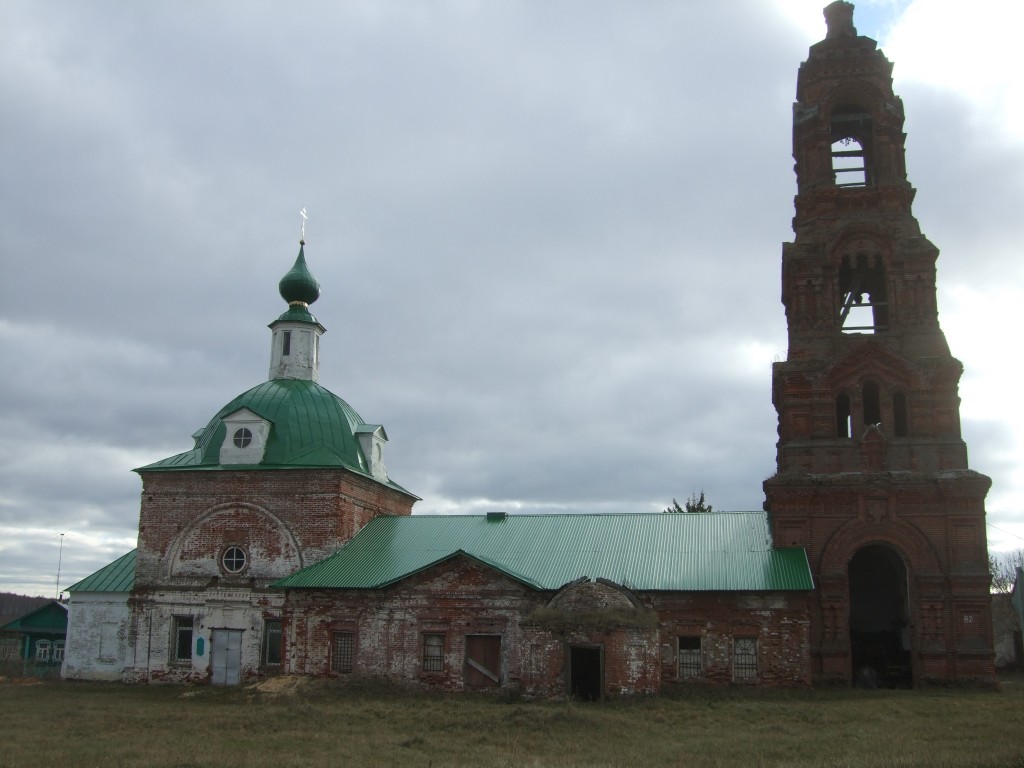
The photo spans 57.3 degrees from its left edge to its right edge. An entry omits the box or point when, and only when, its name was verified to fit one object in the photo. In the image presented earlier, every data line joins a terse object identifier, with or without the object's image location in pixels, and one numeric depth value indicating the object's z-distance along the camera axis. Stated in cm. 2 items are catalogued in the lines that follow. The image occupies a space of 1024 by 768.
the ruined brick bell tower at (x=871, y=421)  2209
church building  2188
